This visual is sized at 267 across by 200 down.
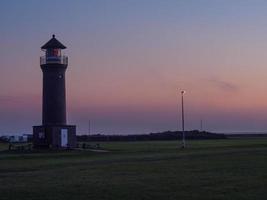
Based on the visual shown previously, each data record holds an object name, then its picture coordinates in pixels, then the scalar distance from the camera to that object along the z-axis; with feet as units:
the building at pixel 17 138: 458.91
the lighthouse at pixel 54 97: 222.69
